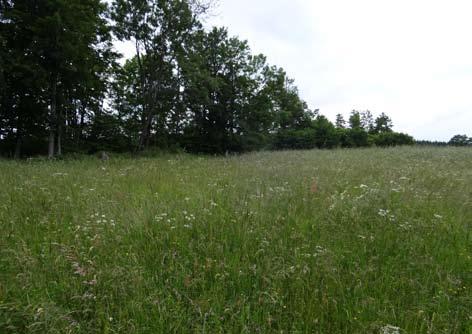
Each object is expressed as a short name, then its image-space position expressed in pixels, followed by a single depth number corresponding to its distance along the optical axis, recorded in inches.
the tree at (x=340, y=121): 2952.8
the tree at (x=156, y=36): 816.9
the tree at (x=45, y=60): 574.6
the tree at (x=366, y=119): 3072.3
